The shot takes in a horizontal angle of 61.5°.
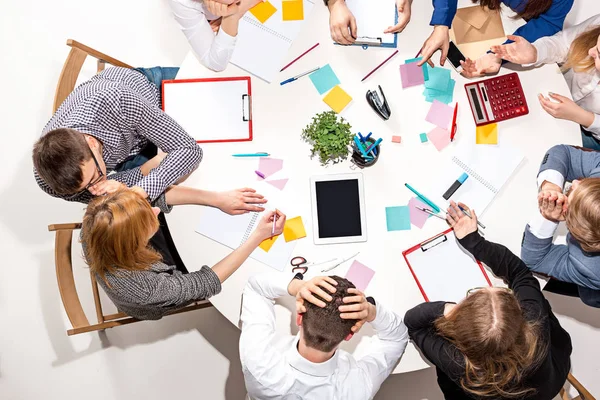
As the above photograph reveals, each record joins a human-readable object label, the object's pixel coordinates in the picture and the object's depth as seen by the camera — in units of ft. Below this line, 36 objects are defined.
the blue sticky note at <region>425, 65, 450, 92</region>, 6.06
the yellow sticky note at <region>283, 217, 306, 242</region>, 5.80
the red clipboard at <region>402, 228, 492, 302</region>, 5.76
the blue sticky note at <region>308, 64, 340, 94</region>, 6.01
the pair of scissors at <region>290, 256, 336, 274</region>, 5.74
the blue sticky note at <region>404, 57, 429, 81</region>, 6.07
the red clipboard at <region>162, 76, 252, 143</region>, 5.95
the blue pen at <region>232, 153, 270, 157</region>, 5.86
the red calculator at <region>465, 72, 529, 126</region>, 5.97
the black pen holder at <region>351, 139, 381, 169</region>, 5.79
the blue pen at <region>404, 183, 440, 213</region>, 5.85
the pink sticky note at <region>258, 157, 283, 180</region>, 5.89
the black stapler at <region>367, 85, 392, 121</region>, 5.91
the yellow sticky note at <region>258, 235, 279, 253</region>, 5.80
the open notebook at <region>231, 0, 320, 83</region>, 6.05
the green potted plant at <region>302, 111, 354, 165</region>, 5.67
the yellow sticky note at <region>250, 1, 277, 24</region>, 6.10
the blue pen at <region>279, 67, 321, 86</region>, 6.02
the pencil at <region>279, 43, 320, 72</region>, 6.05
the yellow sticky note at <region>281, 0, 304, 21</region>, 6.11
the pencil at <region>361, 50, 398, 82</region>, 6.05
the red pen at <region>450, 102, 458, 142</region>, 5.93
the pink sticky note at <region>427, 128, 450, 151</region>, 5.97
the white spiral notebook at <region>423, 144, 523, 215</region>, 5.90
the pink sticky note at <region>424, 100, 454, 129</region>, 5.99
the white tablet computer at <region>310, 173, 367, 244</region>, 5.78
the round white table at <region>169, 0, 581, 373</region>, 5.77
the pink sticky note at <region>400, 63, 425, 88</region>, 6.06
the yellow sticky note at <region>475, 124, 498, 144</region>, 5.98
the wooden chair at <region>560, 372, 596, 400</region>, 6.03
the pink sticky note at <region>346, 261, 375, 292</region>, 5.75
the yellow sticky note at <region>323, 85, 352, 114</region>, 5.98
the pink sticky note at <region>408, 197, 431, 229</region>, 5.85
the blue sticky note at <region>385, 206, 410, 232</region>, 5.82
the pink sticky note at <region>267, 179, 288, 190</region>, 5.87
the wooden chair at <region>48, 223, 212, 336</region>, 5.46
